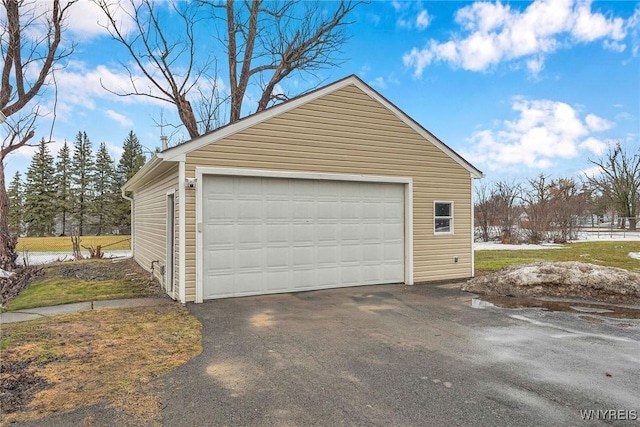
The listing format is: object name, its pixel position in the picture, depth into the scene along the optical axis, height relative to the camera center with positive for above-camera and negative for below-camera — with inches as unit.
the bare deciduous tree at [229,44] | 589.9 +301.6
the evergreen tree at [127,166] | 1483.8 +236.9
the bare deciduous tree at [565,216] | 882.1 +9.6
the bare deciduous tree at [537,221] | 861.8 -1.9
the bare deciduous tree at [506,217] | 872.6 +8.1
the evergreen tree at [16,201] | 1370.6 +84.5
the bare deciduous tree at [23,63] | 452.4 +208.3
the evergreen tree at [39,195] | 1375.5 +107.0
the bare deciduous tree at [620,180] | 1364.4 +149.4
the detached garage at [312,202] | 278.5 +16.8
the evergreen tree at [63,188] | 1409.9 +135.1
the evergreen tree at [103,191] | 1457.9 +128.6
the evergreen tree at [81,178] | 1425.9 +177.5
